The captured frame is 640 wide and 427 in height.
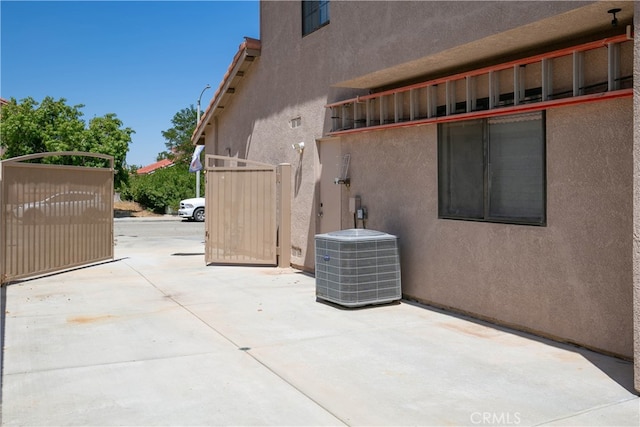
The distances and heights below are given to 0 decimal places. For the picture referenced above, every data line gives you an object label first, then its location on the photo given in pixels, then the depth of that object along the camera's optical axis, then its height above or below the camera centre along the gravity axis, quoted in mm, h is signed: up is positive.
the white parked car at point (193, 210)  30078 -123
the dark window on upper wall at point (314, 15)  10805 +3569
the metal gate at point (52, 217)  10188 -159
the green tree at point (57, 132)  31000 +4101
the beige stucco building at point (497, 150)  5707 +668
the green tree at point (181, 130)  77688 +10235
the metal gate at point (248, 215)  12406 -163
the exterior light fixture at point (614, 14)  5234 +1693
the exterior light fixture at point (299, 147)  11860 +1197
